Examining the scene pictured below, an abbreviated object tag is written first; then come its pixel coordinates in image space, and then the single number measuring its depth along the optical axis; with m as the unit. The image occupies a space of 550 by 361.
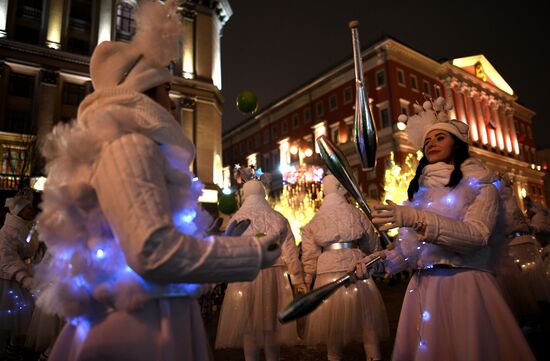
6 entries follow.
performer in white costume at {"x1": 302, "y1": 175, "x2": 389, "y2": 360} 4.73
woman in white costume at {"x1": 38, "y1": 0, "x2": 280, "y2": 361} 1.36
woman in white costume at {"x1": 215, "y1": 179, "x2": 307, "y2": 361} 4.78
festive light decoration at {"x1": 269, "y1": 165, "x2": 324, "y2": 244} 25.73
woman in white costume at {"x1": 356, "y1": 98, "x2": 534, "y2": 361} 2.34
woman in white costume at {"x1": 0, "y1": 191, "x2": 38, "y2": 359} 5.18
